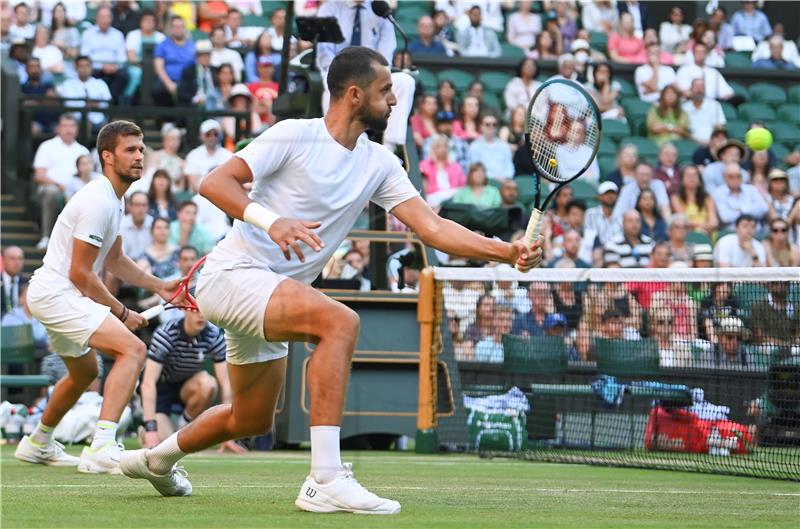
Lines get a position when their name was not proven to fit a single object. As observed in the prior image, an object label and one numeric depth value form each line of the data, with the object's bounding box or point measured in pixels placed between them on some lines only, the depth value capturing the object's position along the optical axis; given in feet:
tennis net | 36.88
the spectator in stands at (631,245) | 51.62
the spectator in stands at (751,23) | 73.97
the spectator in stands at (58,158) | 52.29
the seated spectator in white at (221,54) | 58.65
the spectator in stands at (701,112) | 64.44
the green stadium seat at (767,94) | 69.97
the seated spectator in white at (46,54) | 57.00
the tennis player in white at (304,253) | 19.90
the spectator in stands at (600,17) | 70.54
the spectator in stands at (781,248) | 53.47
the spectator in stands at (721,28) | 72.69
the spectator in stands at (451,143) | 56.13
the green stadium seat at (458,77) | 63.31
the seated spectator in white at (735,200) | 57.98
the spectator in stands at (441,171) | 54.44
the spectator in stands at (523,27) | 68.08
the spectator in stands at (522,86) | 62.23
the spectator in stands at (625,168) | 57.93
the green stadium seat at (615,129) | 64.03
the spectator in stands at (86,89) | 55.98
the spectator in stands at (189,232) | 49.55
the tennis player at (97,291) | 29.45
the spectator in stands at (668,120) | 63.67
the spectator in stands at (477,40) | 66.39
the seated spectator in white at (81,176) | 51.47
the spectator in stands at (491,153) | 56.70
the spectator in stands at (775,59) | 72.59
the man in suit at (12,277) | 46.50
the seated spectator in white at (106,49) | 57.57
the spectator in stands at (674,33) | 71.87
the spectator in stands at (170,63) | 57.11
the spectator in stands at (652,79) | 67.05
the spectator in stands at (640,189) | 56.18
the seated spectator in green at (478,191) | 53.01
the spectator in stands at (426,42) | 63.87
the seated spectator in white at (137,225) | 49.55
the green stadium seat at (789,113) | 69.31
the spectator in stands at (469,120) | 57.88
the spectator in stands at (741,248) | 53.01
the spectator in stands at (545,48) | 67.00
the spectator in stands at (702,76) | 66.90
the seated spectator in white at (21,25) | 58.65
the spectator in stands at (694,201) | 57.77
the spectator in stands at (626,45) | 69.51
